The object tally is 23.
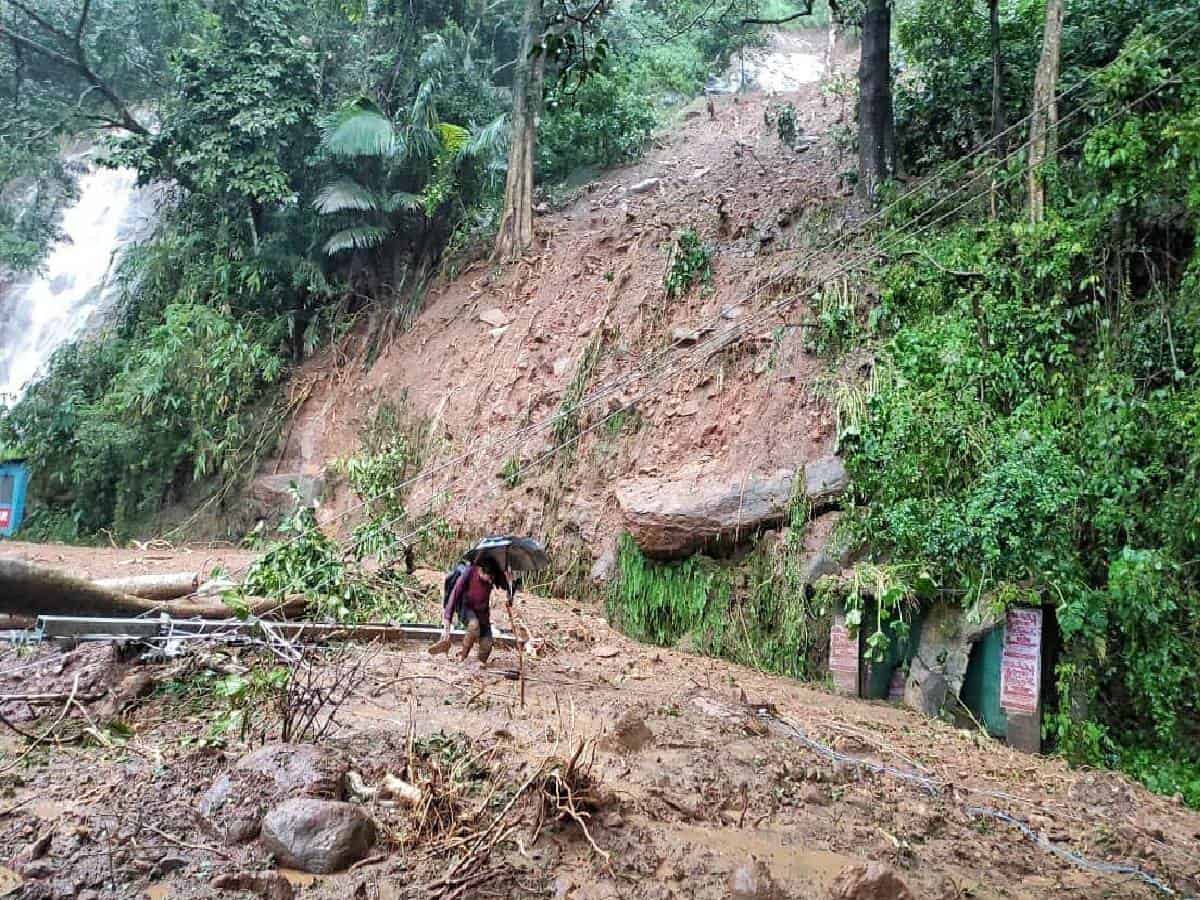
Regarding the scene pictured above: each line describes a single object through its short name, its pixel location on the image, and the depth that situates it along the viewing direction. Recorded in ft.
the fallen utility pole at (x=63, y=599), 17.49
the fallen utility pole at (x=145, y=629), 18.81
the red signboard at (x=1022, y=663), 21.89
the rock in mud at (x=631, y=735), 17.81
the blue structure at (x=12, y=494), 49.98
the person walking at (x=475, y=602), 22.84
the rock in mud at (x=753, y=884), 12.37
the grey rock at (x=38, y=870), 11.16
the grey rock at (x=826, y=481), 27.07
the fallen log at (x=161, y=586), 23.71
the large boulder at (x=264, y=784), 12.69
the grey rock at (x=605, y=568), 30.78
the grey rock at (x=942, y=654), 22.84
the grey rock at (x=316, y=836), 11.94
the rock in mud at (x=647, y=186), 47.21
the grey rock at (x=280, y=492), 43.11
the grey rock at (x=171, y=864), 11.57
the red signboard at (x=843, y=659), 24.48
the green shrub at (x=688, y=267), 37.42
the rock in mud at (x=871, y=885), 12.25
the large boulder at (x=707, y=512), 28.02
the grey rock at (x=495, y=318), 43.60
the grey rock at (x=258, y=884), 11.00
